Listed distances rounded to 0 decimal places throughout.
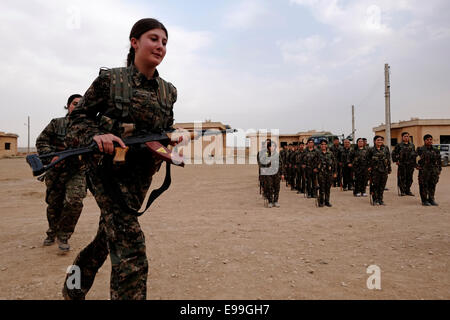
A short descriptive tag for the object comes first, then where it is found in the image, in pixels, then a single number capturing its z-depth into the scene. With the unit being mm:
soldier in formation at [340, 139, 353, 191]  11961
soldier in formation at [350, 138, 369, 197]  10125
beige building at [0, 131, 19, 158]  41584
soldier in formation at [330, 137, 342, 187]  12367
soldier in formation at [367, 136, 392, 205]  8188
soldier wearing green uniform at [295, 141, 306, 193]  11488
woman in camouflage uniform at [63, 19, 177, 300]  1830
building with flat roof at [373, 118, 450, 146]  30141
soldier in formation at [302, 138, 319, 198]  8820
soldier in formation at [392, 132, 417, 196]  9842
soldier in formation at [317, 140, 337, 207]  8008
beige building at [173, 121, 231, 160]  36791
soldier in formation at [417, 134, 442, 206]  7859
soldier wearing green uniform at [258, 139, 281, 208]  8016
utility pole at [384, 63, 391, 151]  22188
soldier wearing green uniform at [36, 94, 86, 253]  3820
